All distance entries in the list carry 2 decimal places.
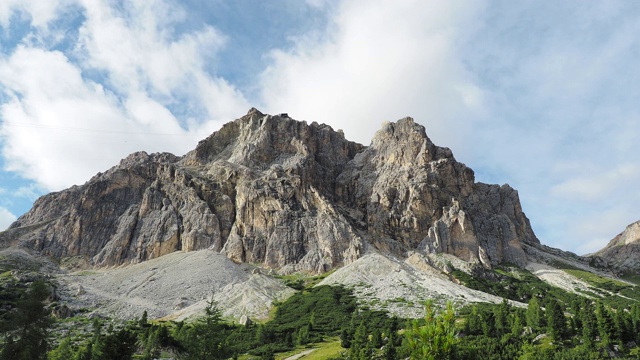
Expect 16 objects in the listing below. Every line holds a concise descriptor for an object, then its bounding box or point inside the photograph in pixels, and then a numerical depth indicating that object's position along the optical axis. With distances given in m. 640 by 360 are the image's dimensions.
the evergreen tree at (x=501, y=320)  82.38
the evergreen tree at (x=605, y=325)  72.75
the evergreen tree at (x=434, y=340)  24.22
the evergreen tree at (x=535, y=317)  81.69
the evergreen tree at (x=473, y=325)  81.19
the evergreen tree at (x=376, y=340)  74.72
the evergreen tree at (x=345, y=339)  81.13
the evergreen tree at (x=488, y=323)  79.44
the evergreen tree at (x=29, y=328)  36.91
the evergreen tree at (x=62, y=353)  61.24
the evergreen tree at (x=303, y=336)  91.19
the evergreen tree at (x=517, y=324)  77.78
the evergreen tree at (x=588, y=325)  70.88
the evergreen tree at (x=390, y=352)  64.88
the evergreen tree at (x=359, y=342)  62.03
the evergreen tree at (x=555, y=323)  75.12
